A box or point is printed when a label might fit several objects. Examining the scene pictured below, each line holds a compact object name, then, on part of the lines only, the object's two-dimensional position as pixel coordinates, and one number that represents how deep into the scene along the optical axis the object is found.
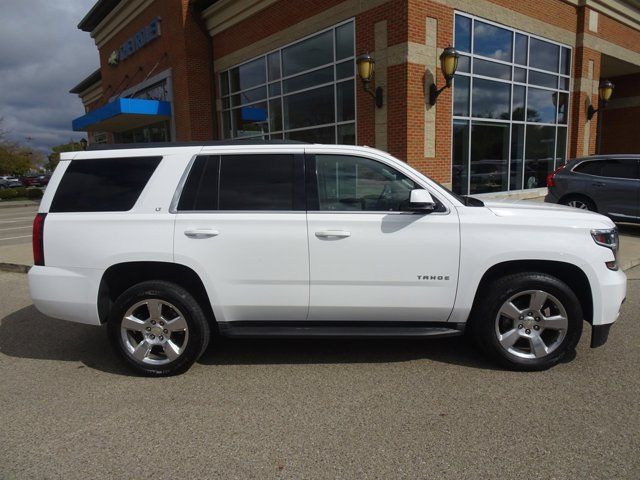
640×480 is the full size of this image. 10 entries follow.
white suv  3.44
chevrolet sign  18.41
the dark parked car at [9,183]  46.87
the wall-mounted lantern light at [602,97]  14.38
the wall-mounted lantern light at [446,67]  9.81
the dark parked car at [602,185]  9.16
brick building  10.54
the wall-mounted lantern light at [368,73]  10.23
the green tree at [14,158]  54.45
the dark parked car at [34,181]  45.80
